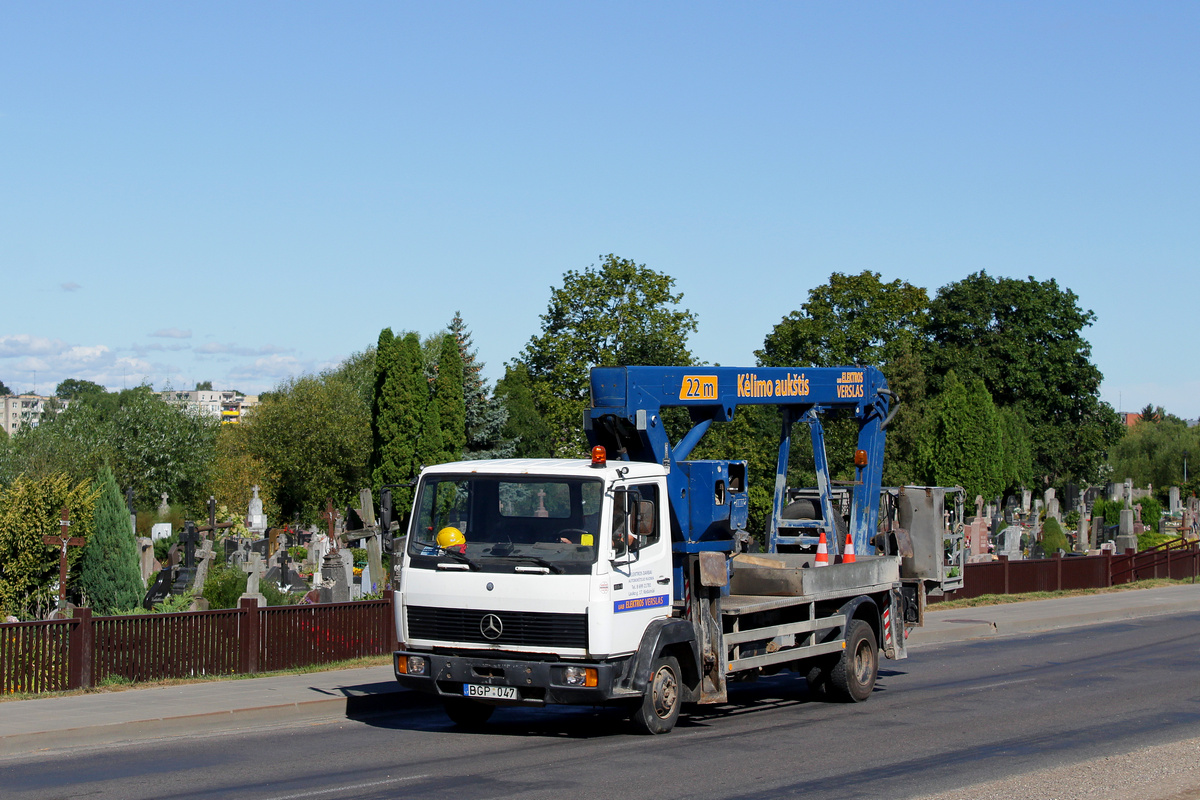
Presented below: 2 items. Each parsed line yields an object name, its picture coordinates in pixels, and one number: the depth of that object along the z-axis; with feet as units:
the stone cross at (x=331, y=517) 134.04
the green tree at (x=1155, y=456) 301.02
